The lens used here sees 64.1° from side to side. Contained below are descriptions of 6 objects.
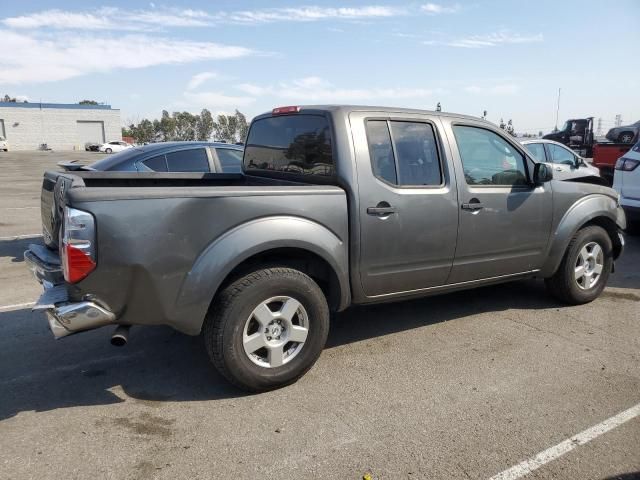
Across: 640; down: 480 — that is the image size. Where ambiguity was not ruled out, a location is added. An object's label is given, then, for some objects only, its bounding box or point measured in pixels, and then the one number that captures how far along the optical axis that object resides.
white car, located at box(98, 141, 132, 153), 58.11
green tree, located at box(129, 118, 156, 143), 75.69
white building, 68.69
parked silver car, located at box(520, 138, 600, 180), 10.04
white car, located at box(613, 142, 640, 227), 8.02
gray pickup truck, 3.01
